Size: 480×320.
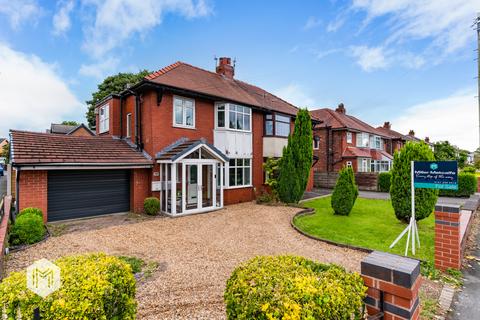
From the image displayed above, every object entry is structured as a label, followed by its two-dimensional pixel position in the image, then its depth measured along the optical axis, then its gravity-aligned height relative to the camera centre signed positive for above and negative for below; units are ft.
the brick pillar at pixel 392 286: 7.35 -3.89
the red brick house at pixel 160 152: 32.04 +2.00
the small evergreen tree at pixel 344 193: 35.99 -4.54
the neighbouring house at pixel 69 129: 79.61 +13.40
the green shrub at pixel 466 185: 56.49 -5.28
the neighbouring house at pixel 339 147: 84.28 +5.97
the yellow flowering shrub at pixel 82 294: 6.35 -3.64
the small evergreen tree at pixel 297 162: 43.78 +0.33
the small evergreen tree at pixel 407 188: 28.50 -3.06
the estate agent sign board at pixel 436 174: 19.14 -0.98
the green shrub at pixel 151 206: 35.76 -6.11
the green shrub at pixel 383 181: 65.51 -4.98
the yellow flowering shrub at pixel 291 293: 6.32 -3.69
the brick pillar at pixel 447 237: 17.30 -5.45
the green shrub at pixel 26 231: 22.96 -6.32
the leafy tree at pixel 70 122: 150.93 +27.35
